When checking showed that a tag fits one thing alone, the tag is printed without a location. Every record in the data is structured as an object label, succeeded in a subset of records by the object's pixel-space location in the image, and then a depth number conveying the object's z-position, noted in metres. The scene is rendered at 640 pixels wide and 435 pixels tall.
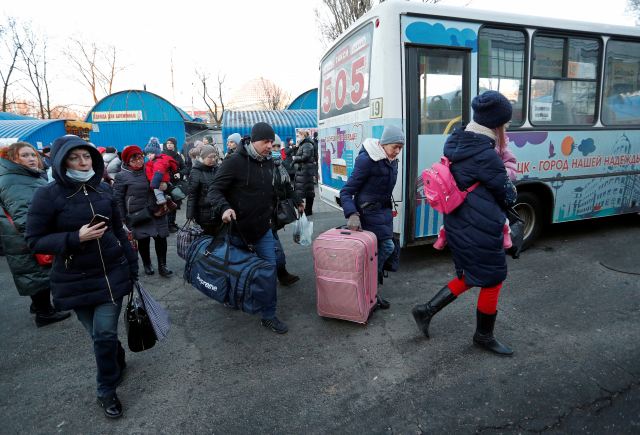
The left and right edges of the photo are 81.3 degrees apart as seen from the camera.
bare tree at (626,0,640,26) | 24.81
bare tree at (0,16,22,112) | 25.19
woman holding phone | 2.24
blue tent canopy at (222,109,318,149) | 17.00
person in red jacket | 4.95
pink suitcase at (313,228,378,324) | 3.27
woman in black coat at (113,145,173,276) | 4.80
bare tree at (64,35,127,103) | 31.47
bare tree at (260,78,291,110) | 42.02
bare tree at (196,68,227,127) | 37.97
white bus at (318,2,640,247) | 4.30
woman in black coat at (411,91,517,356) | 2.56
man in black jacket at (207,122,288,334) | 3.41
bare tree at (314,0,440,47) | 18.91
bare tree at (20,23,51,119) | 26.39
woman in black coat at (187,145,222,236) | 4.47
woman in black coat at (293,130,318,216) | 8.30
